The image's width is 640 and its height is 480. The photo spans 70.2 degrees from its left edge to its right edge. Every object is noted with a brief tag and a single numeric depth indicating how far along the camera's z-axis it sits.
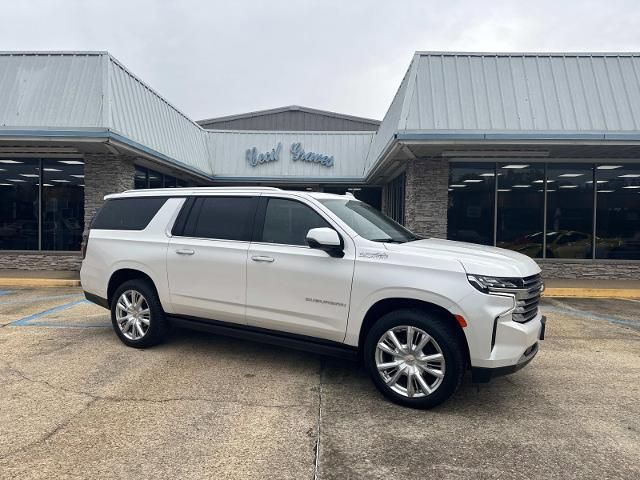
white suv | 3.79
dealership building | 10.50
